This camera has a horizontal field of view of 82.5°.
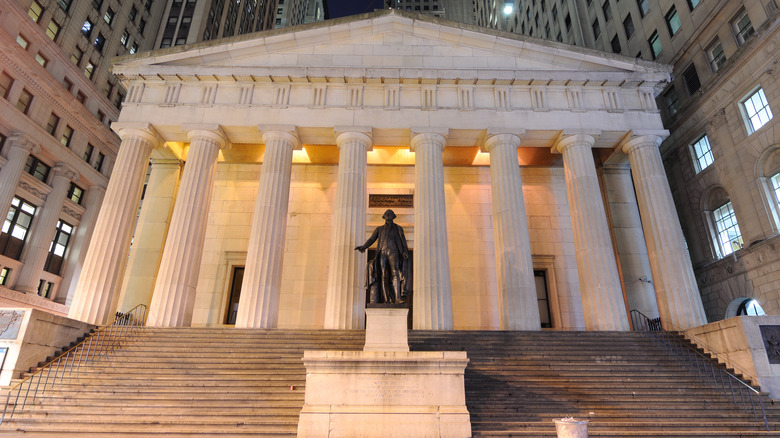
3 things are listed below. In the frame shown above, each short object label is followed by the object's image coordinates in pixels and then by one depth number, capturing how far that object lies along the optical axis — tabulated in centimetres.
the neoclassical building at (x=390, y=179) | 1773
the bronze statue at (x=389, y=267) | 1155
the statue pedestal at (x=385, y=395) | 918
